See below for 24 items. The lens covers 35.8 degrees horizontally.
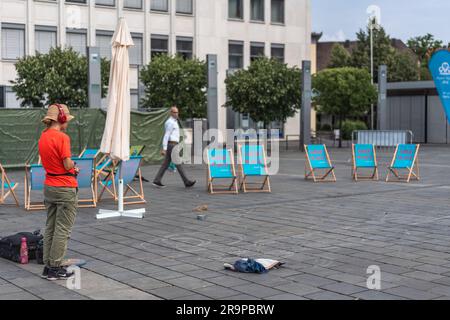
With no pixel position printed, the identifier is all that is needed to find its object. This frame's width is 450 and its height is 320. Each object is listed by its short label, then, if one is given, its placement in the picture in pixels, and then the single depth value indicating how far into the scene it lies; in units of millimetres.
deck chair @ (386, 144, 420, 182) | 18078
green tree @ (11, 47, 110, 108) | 28375
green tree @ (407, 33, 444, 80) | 74250
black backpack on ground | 7898
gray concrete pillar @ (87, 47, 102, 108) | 25234
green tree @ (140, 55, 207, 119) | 30219
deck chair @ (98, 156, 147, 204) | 13219
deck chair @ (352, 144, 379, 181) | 18516
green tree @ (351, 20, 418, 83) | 67812
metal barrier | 33562
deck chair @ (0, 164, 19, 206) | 13156
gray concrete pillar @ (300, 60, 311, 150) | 33750
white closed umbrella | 11750
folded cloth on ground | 7289
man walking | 16391
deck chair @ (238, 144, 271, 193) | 15617
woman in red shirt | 7004
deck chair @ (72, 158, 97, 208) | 12719
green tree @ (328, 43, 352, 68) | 70562
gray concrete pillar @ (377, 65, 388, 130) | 36812
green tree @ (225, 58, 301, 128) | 32531
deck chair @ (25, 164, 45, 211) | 12523
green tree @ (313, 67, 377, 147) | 37594
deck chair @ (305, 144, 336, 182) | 17938
